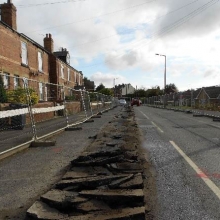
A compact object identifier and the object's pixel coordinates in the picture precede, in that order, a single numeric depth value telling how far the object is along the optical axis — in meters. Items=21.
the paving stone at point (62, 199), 2.84
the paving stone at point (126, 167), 3.96
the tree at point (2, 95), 7.69
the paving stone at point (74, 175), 3.68
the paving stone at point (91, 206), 2.74
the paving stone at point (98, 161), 4.30
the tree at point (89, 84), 65.10
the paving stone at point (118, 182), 3.27
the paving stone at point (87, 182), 3.35
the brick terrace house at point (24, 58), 11.07
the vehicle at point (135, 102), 48.87
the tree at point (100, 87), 84.21
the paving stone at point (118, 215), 2.58
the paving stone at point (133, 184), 3.27
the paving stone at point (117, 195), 2.95
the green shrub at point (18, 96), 8.82
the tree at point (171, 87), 85.23
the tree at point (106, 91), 71.94
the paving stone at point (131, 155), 4.66
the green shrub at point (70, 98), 12.10
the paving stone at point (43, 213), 2.62
